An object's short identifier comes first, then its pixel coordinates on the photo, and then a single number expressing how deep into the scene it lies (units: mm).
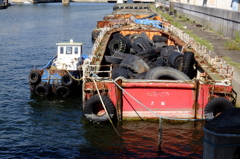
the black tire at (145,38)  32219
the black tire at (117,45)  28777
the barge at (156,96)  16359
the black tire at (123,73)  19938
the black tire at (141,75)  19083
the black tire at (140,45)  28828
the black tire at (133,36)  34922
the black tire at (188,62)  20609
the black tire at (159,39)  34875
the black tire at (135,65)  20641
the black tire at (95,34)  53275
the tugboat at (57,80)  23062
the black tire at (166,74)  17906
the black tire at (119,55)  25328
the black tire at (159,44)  31620
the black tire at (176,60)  21678
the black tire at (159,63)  22795
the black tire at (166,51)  25719
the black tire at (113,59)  24438
